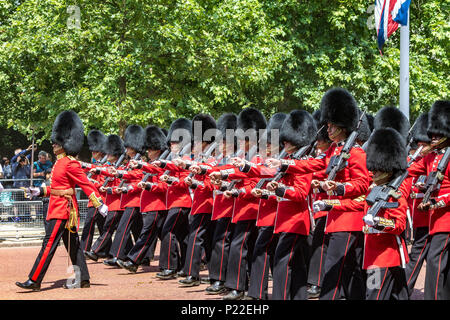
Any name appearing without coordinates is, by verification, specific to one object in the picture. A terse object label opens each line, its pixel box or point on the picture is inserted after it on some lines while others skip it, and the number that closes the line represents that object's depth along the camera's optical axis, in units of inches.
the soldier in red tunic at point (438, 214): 452.4
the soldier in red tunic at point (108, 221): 864.9
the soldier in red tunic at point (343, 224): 475.5
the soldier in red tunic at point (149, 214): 741.3
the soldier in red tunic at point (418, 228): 532.4
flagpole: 890.7
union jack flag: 887.7
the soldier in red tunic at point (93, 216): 887.7
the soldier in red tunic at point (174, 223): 716.0
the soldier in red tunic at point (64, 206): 629.3
